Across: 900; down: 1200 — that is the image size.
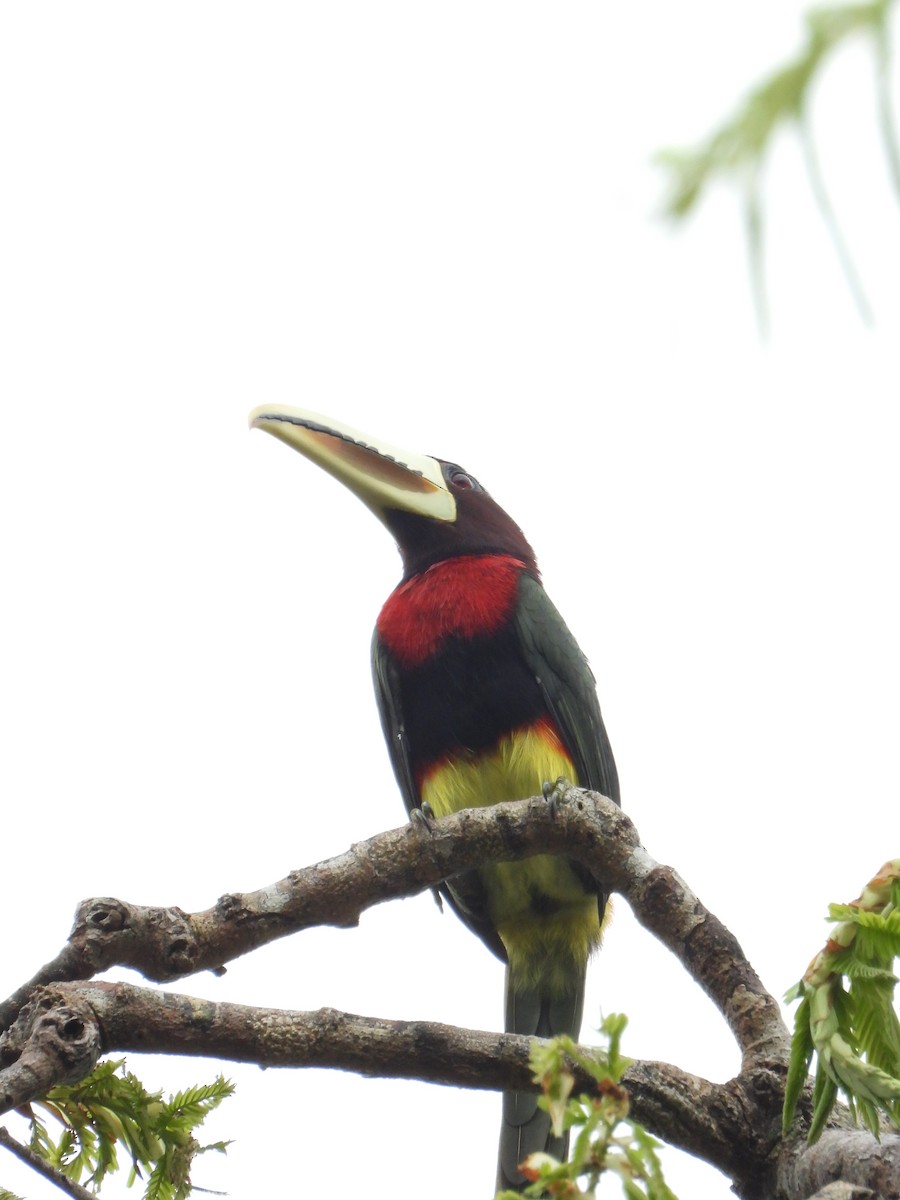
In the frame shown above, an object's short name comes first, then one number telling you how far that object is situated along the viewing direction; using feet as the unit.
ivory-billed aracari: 36.52
